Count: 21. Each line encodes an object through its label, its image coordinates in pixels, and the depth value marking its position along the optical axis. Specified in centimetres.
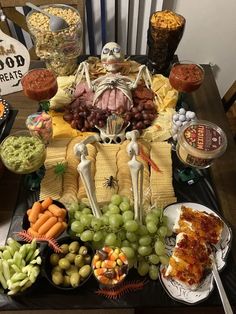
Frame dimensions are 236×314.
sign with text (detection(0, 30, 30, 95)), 128
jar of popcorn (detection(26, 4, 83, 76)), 138
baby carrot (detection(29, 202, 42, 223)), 95
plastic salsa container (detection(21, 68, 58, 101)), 122
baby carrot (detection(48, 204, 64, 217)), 94
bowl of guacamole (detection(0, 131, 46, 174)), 101
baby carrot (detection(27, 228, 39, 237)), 93
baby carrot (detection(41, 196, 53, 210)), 97
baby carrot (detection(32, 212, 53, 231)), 94
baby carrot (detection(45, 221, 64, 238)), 92
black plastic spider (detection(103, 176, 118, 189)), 107
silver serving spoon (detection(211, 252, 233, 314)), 82
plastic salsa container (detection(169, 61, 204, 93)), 126
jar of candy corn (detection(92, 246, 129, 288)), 83
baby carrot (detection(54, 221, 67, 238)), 93
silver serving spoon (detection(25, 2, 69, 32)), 134
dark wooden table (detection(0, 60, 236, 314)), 110
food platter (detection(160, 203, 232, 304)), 89
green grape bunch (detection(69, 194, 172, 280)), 88
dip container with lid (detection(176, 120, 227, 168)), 100
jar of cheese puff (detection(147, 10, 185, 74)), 139
